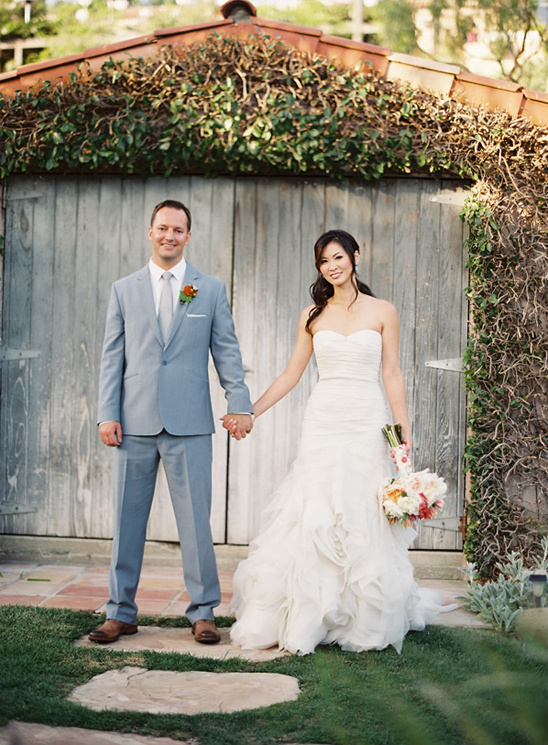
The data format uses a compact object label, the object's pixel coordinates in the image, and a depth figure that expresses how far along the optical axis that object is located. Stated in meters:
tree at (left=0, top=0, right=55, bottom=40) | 19.20
